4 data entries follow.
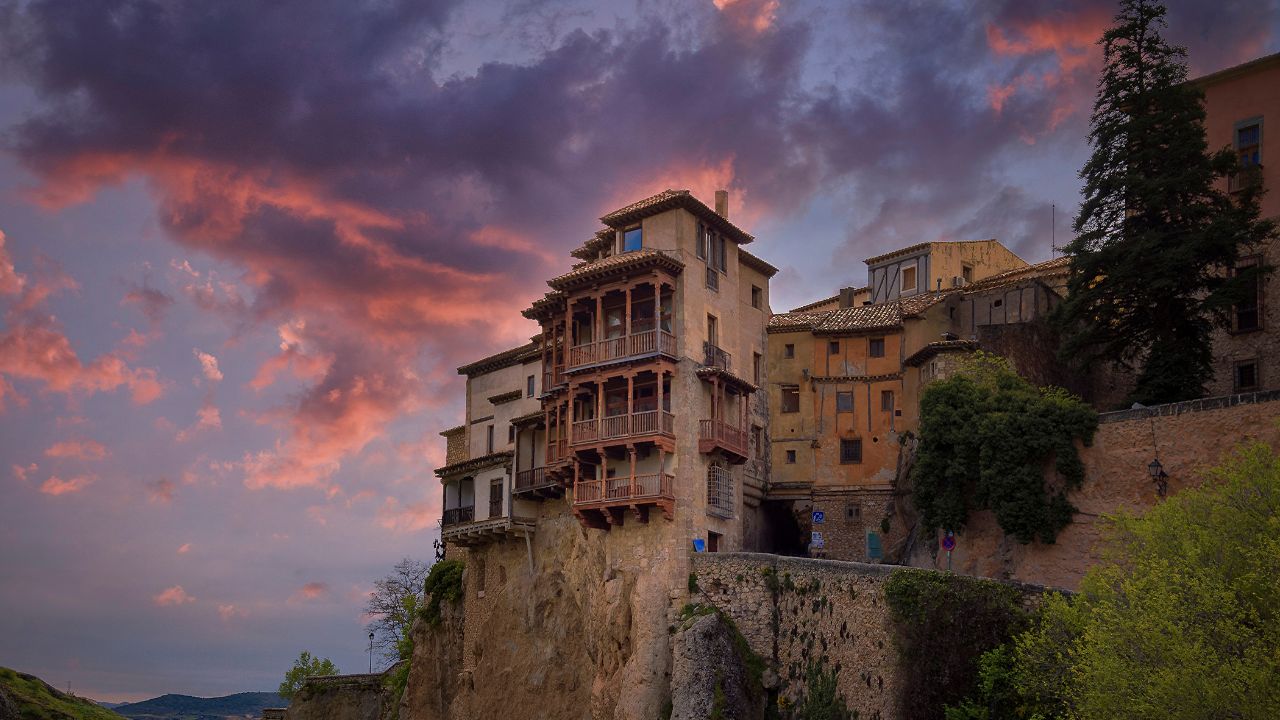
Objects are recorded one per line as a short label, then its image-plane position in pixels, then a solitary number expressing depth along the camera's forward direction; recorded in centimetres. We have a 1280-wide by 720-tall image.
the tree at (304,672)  10794
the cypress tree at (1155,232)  4266
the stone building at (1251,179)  4672
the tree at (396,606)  8644
